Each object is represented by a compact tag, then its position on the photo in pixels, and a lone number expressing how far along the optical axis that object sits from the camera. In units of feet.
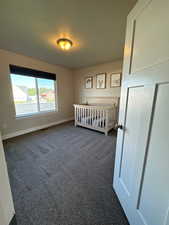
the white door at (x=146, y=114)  1.97
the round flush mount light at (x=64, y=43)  6.65
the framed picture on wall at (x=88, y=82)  13.52
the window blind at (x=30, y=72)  9.05
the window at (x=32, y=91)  9.57
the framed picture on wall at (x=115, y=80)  11.26
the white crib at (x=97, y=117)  9.83
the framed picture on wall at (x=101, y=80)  12.37
